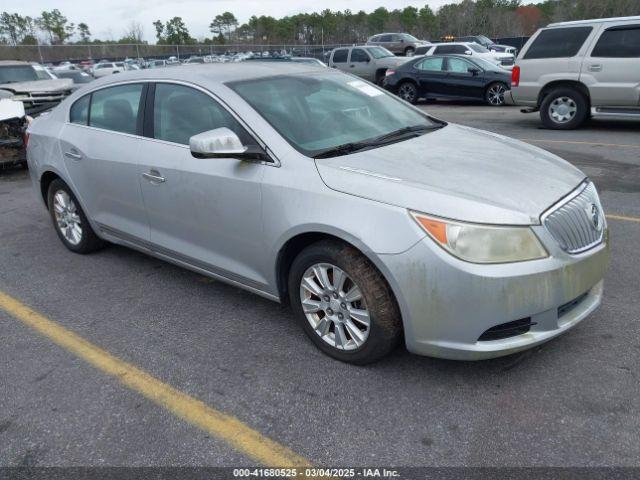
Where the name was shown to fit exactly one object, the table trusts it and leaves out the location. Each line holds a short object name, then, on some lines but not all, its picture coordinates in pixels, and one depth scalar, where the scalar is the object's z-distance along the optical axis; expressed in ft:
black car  49.47
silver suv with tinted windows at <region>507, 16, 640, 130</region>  31.22
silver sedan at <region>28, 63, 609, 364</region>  8.71
